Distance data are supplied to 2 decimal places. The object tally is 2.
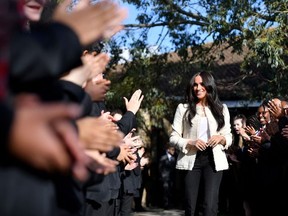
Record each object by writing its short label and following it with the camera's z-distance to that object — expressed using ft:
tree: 44.75
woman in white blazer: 20.40
